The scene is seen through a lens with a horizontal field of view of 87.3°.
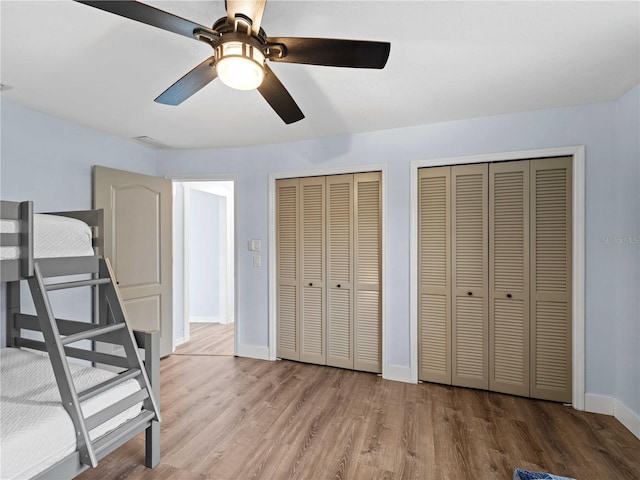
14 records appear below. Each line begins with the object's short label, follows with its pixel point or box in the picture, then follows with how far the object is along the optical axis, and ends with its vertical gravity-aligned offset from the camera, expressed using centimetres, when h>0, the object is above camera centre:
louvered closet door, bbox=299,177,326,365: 351 -33
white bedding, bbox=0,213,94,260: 163 +1
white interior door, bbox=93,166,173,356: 322 -3
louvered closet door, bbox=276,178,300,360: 361 -32
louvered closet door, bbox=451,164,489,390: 291 -31
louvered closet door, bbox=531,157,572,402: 268 -31
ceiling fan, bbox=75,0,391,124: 121 +78
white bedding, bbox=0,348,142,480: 134 -79
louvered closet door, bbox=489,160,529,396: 279 -31
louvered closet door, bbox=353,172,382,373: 329 -33
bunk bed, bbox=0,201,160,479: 143 -77
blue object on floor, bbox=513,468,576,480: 131 -94
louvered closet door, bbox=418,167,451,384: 303 -33
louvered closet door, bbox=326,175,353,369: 340 -31
